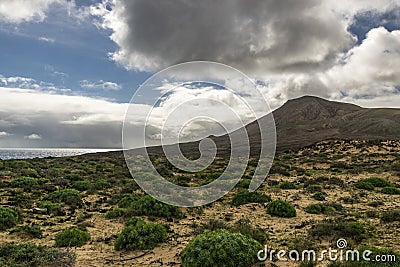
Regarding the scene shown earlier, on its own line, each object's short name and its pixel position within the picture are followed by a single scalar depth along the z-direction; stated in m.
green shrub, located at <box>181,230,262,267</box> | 7.23
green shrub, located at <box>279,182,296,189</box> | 20.59
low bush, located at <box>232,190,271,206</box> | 15.89
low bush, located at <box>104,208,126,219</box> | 13.41
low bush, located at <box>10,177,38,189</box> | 19.30
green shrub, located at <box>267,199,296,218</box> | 12.95
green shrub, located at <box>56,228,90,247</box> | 9.77
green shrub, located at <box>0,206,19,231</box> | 11.62
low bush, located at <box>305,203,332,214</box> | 13.47
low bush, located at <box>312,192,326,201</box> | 16.56
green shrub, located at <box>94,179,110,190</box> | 20.62
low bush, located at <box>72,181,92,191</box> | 20.47
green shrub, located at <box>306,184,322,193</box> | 19.03
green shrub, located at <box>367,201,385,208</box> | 14.50
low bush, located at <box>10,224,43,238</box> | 10.80
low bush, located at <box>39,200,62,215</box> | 14.20
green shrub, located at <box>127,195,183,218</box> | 13.46
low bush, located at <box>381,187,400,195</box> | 18.27
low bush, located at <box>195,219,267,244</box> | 9.47
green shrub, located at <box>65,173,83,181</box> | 23.78
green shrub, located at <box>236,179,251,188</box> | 21.23
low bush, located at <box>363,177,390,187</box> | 20.68
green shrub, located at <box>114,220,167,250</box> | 9.29
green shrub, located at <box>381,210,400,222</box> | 11.36
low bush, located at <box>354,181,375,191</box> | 19.52
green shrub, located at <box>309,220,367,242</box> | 9.47
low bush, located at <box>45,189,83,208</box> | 15.92
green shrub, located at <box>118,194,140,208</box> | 15.27
